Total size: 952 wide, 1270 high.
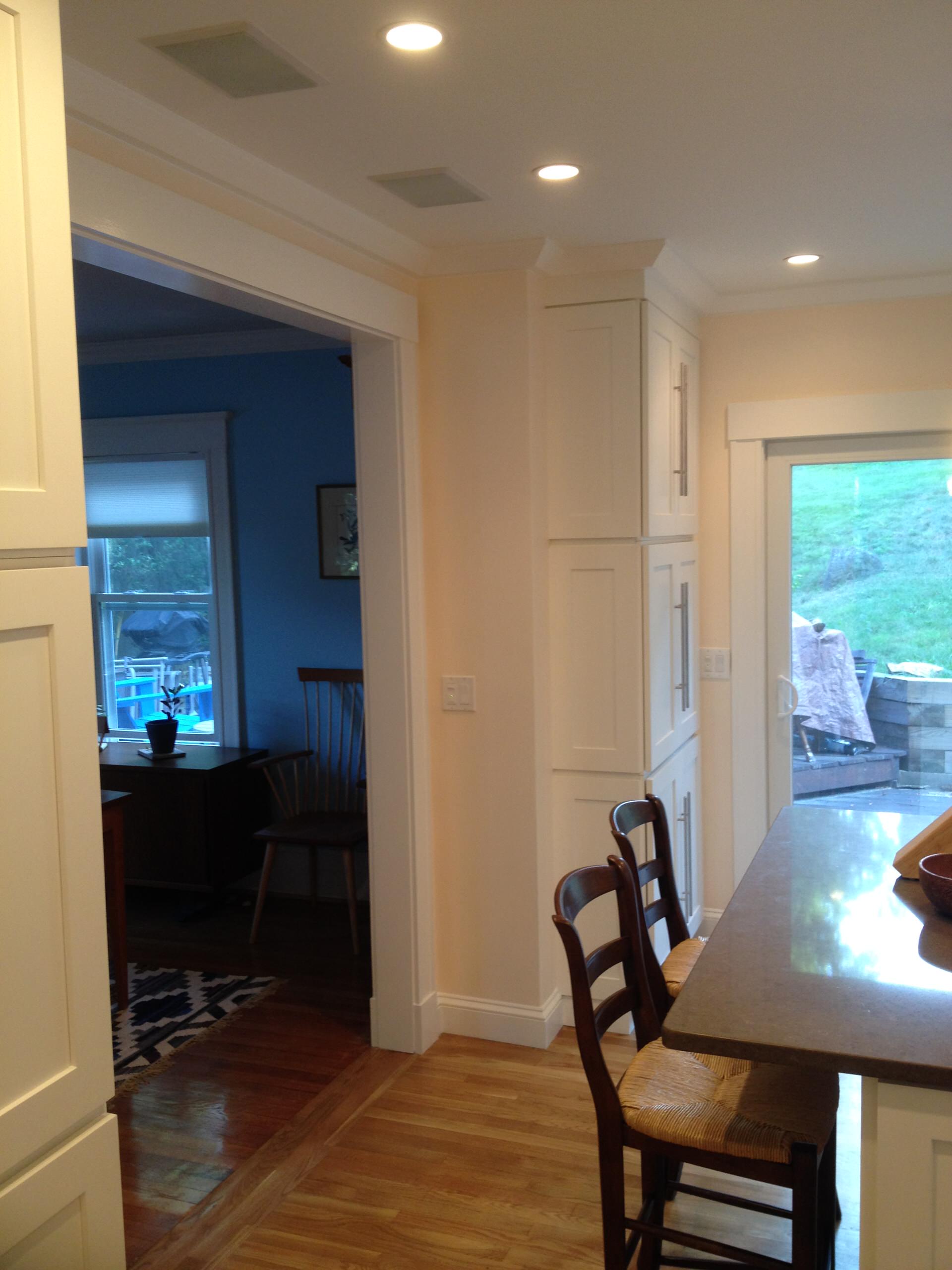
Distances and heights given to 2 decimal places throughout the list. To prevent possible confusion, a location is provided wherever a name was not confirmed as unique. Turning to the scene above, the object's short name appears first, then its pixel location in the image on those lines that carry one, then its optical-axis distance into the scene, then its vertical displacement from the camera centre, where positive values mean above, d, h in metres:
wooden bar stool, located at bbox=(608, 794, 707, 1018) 2.48 -0.78
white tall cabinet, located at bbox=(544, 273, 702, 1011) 3.48 +0.05
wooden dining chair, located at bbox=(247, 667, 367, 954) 4.96 -0.87
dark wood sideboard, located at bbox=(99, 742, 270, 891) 4.89 -1.09
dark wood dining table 4.00 -1.13
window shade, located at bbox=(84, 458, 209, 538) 5.30 +0.38
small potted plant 5.08 -0.73
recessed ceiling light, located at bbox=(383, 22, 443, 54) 1.84 +0.91
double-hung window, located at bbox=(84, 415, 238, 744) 5.25 +0.02
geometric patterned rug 3.63 -1.57
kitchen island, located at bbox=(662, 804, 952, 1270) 1.51 -0.68
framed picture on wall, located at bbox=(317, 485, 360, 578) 4.98 +0.18
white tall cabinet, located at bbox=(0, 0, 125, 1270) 1.29 -0.19
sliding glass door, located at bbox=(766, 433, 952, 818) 4.17 -0.26
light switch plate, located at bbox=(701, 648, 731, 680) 4.38 -0.41
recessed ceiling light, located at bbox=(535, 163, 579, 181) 2.60 +0.94
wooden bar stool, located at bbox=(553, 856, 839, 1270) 1.80 -0.95
